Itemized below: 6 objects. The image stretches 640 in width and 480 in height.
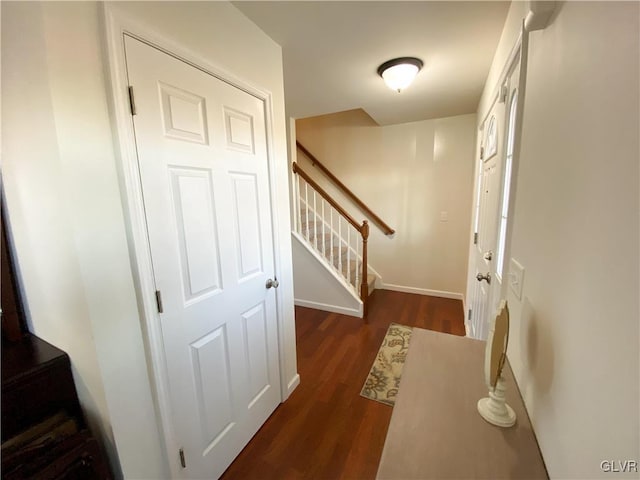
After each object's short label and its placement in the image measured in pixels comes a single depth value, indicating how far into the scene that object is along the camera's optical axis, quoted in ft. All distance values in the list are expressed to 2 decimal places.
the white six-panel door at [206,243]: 3.22
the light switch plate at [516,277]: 3.13
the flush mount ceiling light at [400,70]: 5.74
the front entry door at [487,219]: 5.15
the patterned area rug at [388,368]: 6.16
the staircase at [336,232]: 10.01
